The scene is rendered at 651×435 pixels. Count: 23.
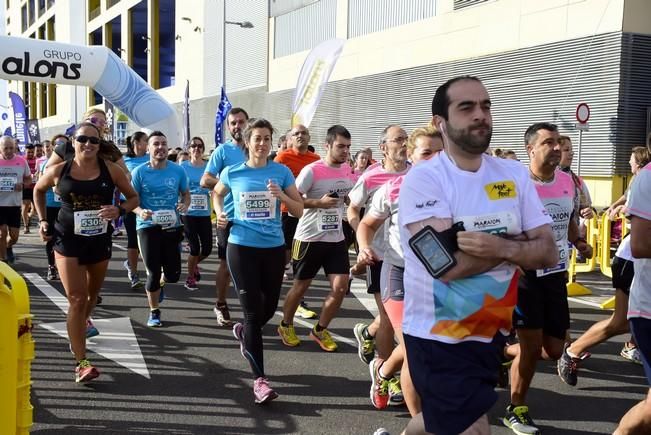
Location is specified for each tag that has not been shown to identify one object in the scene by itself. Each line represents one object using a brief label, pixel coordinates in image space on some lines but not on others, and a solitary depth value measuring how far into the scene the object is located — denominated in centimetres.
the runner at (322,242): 604
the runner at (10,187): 994
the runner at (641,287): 311
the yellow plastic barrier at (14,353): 261
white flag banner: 1279
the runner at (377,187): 475
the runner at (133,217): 880
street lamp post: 2434
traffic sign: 1254
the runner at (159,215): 680
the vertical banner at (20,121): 2514
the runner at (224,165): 643
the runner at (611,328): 507
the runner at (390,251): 421
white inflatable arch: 1316
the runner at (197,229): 870
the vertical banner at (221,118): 1605
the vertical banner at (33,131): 2558
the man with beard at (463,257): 246
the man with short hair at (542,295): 418
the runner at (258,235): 468
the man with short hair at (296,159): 752
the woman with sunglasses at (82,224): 491
